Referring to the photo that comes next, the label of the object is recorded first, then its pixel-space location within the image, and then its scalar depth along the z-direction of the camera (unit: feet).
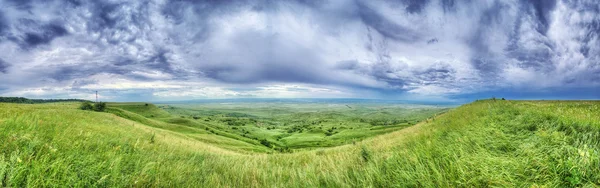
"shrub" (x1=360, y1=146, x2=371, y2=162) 26.35
